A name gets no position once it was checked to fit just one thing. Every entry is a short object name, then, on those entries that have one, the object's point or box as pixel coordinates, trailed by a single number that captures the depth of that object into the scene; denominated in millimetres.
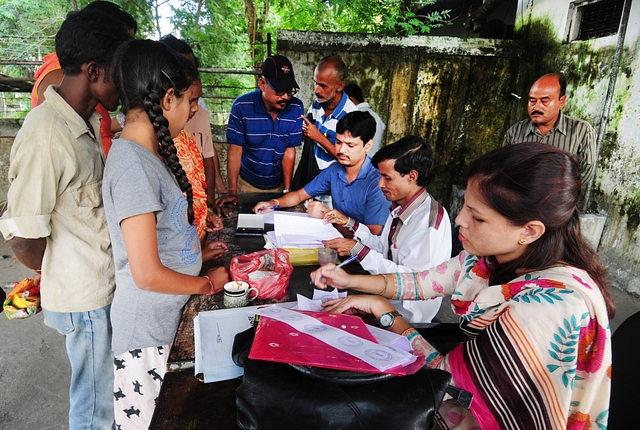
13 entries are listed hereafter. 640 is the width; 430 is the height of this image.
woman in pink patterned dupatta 916
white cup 1312
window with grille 3742
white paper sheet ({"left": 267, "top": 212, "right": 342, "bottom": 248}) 1883
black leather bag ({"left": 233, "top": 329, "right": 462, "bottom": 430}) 749
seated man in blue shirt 2373
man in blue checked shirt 3174
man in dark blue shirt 2914
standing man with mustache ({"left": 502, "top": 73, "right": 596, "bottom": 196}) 3299
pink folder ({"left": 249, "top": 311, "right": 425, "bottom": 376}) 819
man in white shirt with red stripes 1828
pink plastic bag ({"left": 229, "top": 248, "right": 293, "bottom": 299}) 1409
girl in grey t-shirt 1090
